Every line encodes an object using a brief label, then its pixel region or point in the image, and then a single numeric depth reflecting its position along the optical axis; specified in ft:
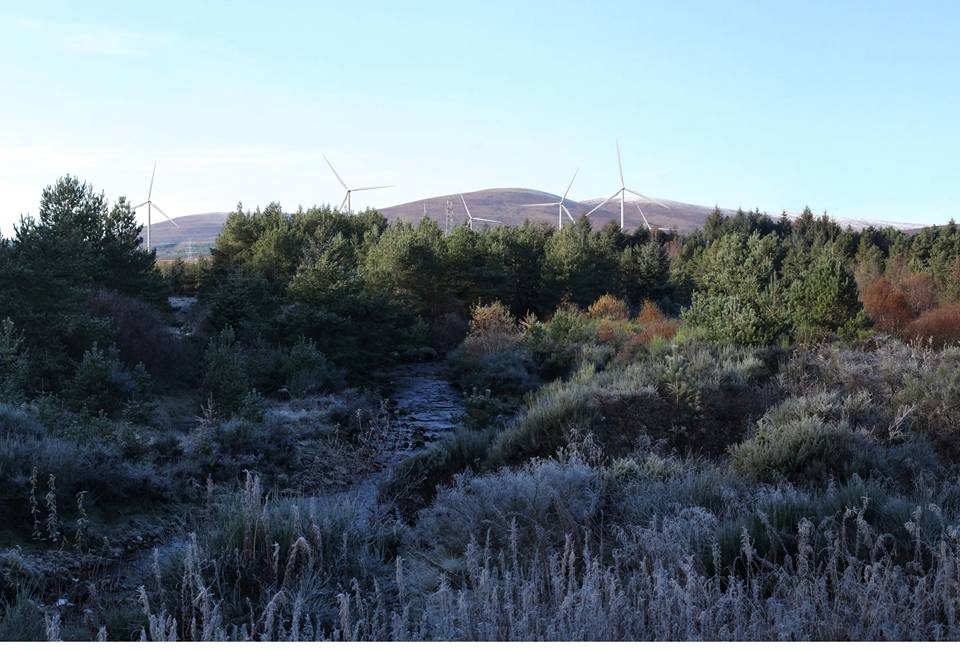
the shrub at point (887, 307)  75.97
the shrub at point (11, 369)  41.48
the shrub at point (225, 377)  54.65
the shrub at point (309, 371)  63.72
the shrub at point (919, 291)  96.27
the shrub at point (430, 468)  30.45
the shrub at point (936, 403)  32.89
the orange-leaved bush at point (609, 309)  107.24
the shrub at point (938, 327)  67.00
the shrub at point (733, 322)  61.16
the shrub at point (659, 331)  77.96
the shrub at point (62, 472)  27.07
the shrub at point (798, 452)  25.71
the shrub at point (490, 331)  86.79
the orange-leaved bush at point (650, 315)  100.76
